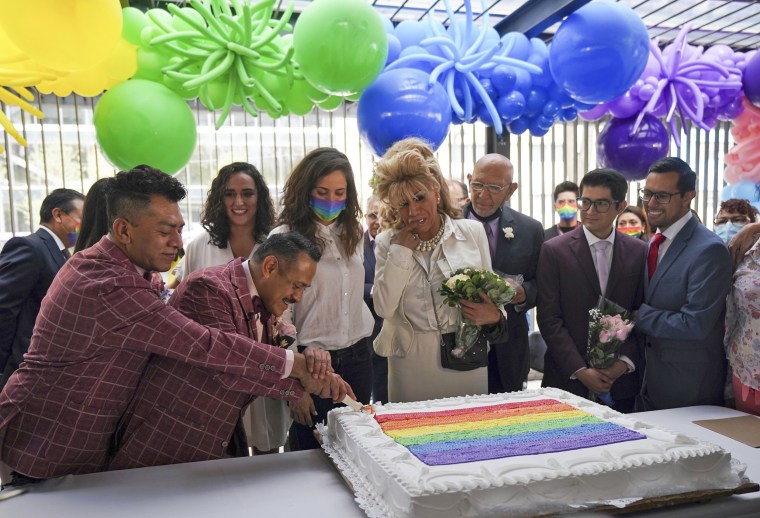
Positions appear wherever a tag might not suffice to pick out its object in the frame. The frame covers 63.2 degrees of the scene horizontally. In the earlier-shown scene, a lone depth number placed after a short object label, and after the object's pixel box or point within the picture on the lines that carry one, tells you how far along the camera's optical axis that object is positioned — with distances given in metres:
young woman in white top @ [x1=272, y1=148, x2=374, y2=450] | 2.27
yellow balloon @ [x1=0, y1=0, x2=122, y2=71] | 1.96
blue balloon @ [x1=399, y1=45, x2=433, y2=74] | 3.12
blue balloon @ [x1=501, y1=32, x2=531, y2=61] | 3.41
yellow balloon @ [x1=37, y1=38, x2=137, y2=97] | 2.75
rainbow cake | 1.35
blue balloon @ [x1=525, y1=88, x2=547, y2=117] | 3.44
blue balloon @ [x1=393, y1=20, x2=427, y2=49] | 3.31
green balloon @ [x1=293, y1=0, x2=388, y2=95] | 2.53
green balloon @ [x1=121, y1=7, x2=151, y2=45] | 2.77
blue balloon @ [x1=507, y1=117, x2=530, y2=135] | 3.60
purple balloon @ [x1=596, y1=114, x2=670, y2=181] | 3.70
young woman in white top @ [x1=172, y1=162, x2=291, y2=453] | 2.56
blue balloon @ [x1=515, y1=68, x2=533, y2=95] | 3.29
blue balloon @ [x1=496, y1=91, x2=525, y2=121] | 3.27
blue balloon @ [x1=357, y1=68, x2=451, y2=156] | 2.87
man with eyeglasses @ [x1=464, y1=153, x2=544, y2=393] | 2.73
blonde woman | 2.25
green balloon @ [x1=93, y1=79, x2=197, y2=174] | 2.72
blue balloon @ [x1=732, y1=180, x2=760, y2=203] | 4.48
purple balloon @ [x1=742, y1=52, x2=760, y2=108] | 3.84
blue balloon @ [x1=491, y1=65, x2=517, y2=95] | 3.21
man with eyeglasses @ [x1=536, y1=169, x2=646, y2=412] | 2.61
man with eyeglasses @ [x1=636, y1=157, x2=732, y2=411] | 2.33
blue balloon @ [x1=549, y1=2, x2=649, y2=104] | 2.96
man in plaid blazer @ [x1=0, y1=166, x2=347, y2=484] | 1.52
